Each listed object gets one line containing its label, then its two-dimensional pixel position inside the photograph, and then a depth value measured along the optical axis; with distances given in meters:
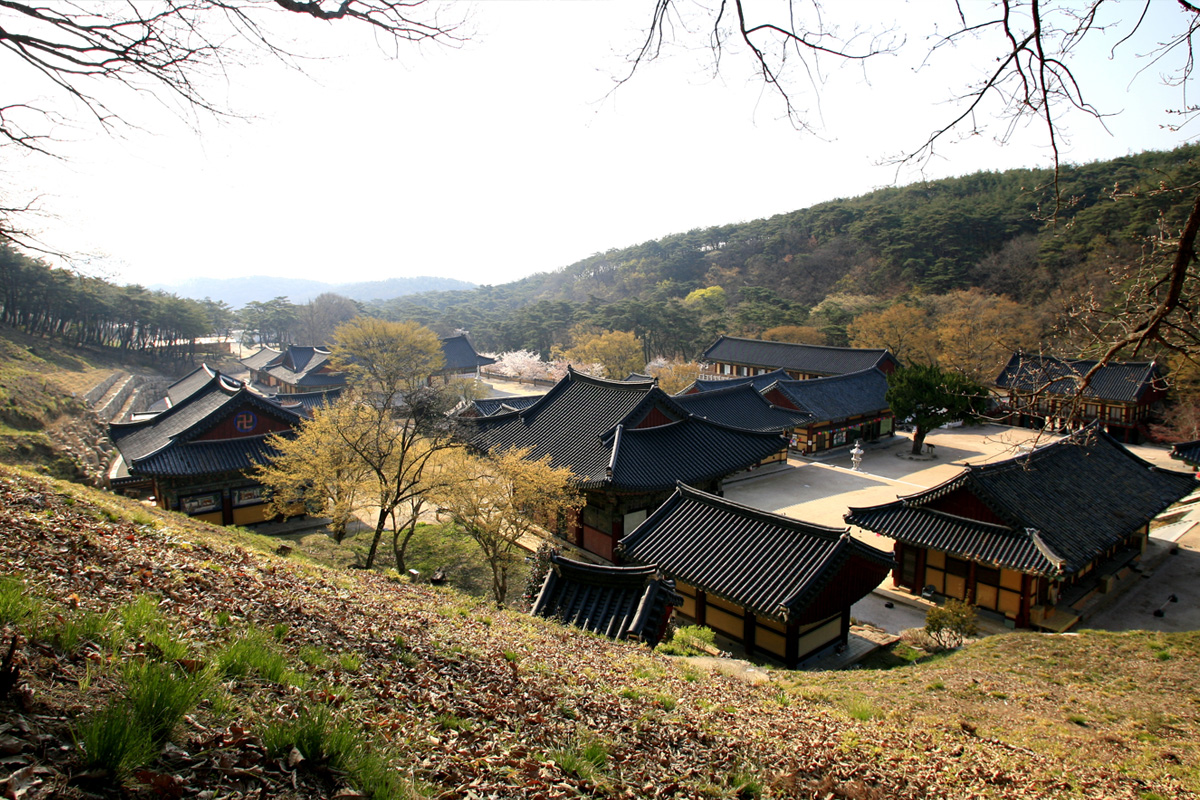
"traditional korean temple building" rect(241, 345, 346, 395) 57.97
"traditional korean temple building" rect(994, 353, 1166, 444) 36.78
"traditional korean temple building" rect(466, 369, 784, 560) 20.31
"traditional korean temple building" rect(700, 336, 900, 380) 47.28
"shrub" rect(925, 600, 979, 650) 14.11
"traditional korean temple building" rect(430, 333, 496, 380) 67.75
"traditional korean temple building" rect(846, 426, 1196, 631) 16.31
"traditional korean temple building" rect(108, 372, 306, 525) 22.05
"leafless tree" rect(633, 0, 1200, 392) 5.00
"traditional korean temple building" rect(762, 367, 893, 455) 36.94
